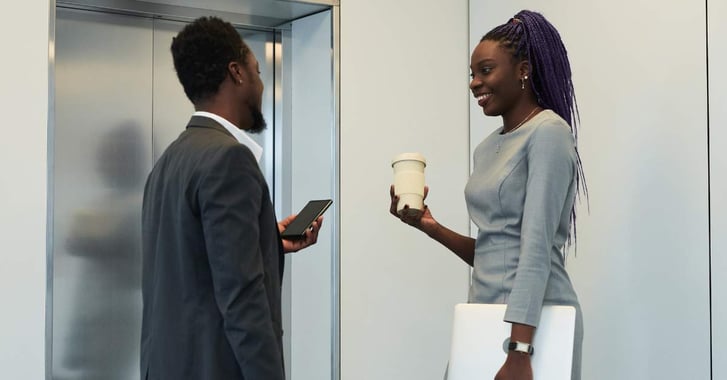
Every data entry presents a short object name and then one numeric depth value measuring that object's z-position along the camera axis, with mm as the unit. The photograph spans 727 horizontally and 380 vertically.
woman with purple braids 2137
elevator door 3531
